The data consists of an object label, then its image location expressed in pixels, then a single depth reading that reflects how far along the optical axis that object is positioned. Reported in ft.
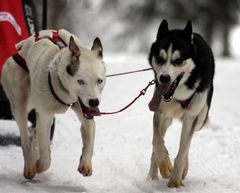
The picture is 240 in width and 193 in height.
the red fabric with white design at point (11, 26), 39.78
